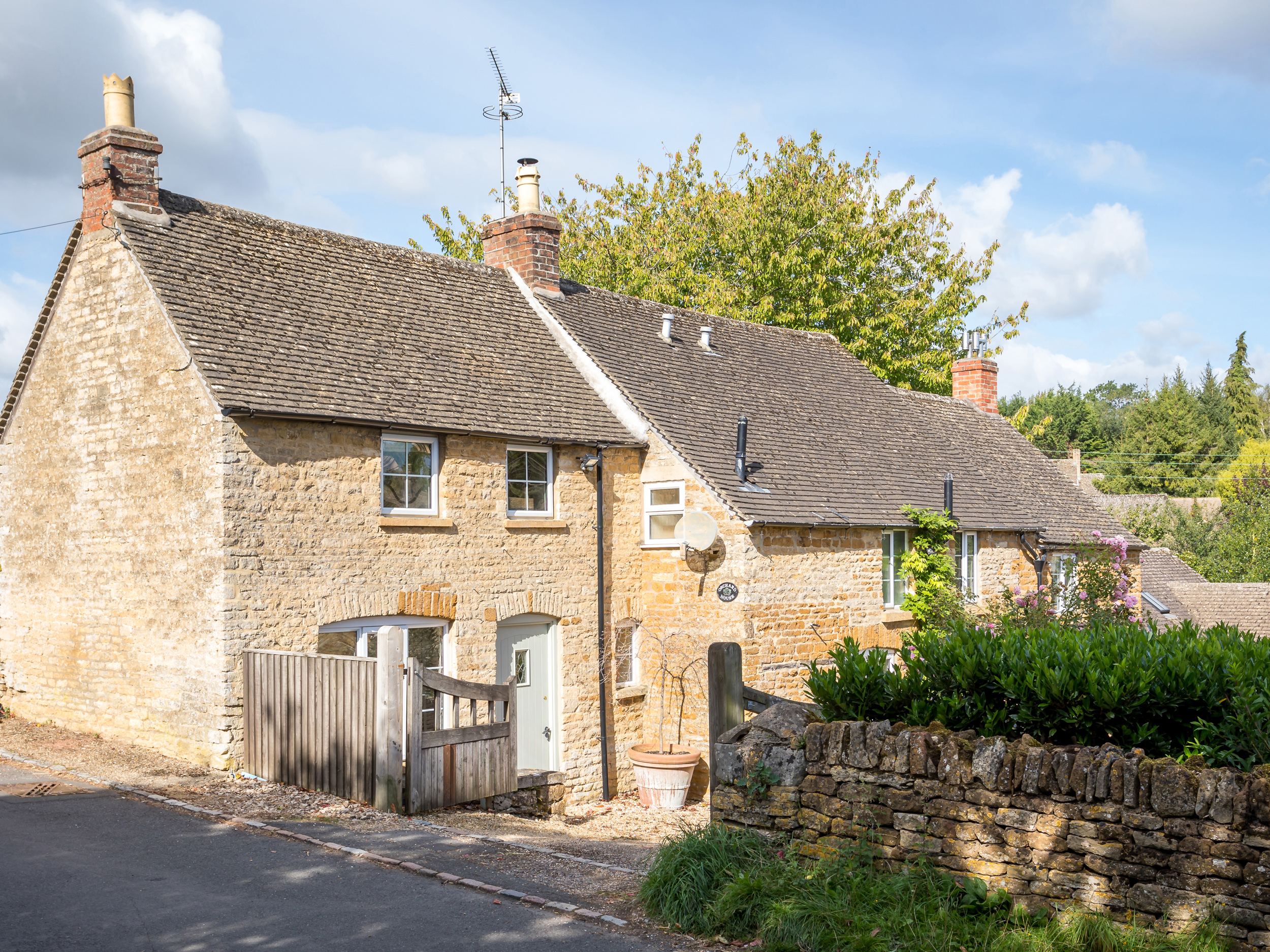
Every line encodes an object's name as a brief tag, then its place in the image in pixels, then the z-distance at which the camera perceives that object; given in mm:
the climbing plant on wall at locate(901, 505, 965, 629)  18562
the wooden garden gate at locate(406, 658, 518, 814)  10398
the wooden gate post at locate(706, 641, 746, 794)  8148
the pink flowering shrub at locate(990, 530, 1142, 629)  16234
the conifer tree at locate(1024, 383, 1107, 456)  69062
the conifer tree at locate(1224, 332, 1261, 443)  66375
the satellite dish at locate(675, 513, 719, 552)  15664
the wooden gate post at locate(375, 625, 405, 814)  10242
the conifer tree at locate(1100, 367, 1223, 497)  62844
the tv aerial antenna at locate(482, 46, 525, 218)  20781
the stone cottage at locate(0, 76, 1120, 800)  12664
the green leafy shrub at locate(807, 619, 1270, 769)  6207
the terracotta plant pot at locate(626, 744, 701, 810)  15258
